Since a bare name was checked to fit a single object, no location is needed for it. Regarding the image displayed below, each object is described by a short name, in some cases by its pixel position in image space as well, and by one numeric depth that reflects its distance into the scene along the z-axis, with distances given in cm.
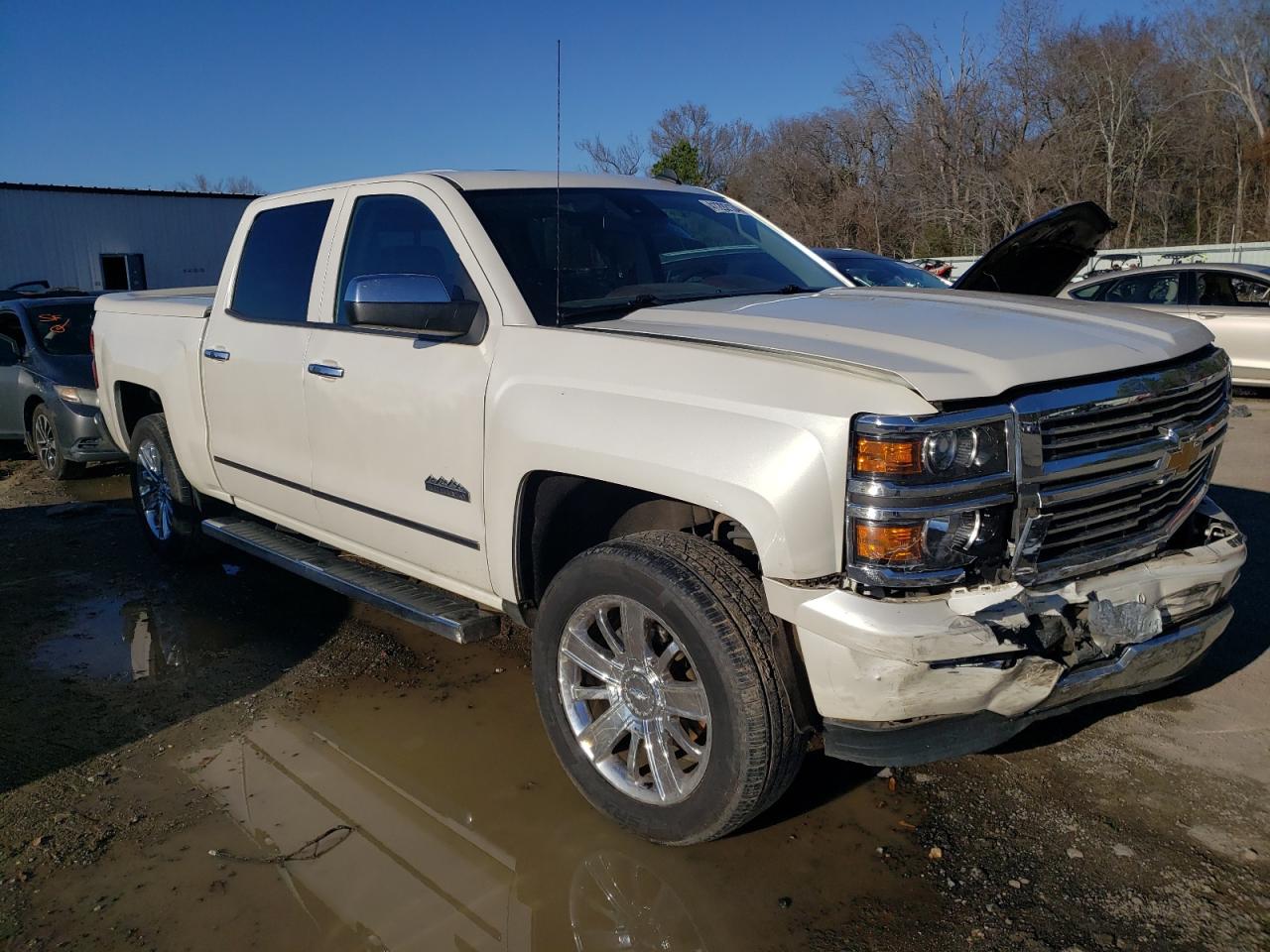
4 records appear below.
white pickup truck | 257
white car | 1102
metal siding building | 2995
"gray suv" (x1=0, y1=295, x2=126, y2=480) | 845
